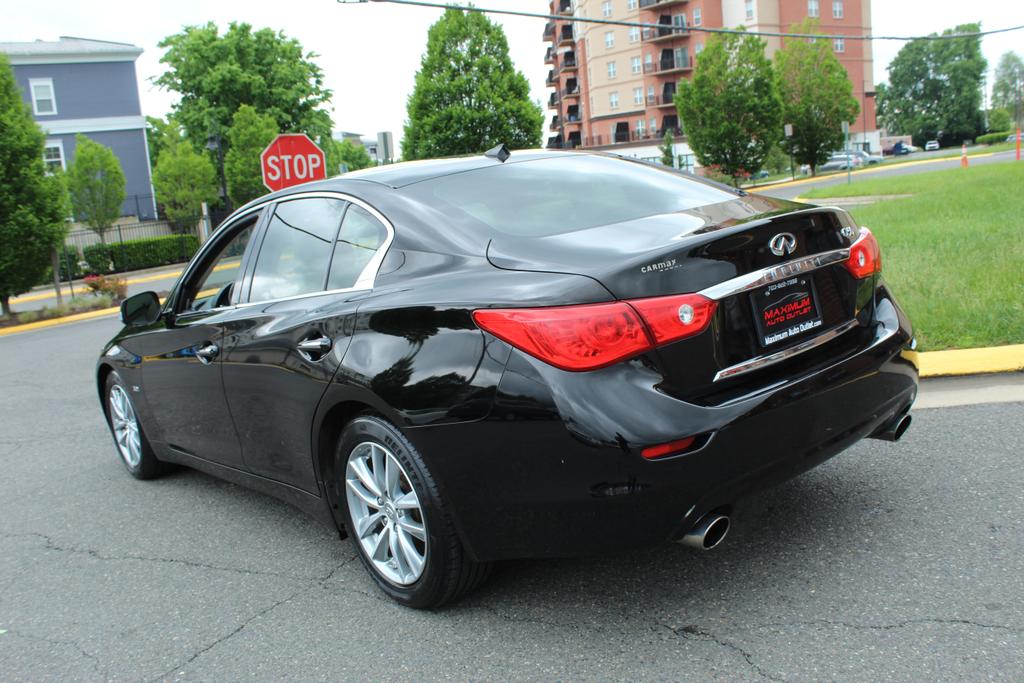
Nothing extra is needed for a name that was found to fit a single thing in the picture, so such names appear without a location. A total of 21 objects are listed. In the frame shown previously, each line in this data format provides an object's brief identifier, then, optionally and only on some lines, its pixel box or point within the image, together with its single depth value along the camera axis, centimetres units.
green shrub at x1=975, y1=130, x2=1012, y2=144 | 7938
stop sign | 1464
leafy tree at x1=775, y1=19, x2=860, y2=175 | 5534
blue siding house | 4503
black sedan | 275
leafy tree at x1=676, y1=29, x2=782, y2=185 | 4631
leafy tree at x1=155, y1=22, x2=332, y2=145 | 5159
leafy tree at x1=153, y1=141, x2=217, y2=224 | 3969
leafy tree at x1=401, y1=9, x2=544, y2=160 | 3878
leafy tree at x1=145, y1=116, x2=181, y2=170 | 5661
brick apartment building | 7444
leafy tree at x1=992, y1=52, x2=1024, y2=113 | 13512
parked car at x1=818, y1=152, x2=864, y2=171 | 6325
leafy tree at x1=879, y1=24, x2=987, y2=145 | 10694
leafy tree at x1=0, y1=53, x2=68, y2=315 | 1738
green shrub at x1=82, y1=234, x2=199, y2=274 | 3044
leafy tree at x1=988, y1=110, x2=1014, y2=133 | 10699
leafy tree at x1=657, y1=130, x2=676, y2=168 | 5644
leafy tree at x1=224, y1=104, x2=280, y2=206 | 4025
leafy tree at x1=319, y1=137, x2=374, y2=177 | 5740
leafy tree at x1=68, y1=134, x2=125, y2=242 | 3275
